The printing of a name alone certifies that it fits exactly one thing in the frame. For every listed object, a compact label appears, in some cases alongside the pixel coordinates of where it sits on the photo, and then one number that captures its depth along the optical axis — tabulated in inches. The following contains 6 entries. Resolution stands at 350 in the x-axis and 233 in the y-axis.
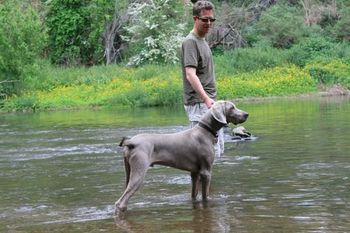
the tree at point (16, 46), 1390.3
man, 330.0
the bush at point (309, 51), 1523.1
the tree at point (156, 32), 1609.3
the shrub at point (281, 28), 1681.8
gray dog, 301.1
